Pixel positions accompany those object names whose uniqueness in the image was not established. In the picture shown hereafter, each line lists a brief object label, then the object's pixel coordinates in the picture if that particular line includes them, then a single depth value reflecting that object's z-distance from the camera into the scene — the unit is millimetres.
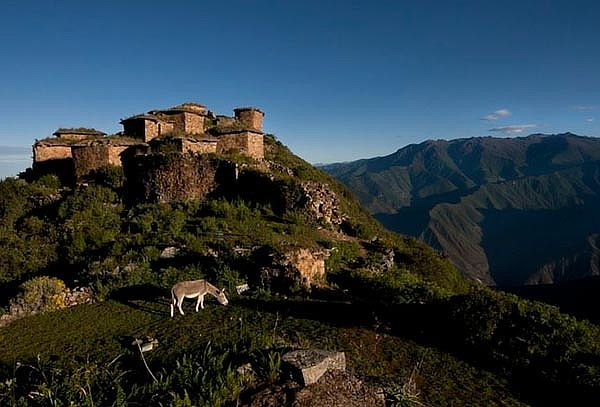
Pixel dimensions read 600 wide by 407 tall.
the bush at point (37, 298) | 11820
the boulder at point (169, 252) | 15289
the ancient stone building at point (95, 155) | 24875
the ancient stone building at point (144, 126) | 26844
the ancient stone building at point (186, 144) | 24281
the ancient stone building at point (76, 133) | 28781
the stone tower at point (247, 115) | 35219
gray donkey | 10562
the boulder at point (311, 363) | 5484
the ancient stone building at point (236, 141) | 27312
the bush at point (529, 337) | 7836
